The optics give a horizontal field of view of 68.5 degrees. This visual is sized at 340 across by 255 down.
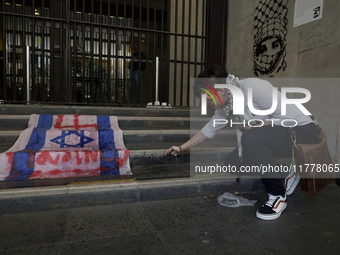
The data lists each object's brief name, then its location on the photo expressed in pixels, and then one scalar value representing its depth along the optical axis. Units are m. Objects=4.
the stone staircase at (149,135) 3.00
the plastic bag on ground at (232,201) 2.33
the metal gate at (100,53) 5.40
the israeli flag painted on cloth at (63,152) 2.67
